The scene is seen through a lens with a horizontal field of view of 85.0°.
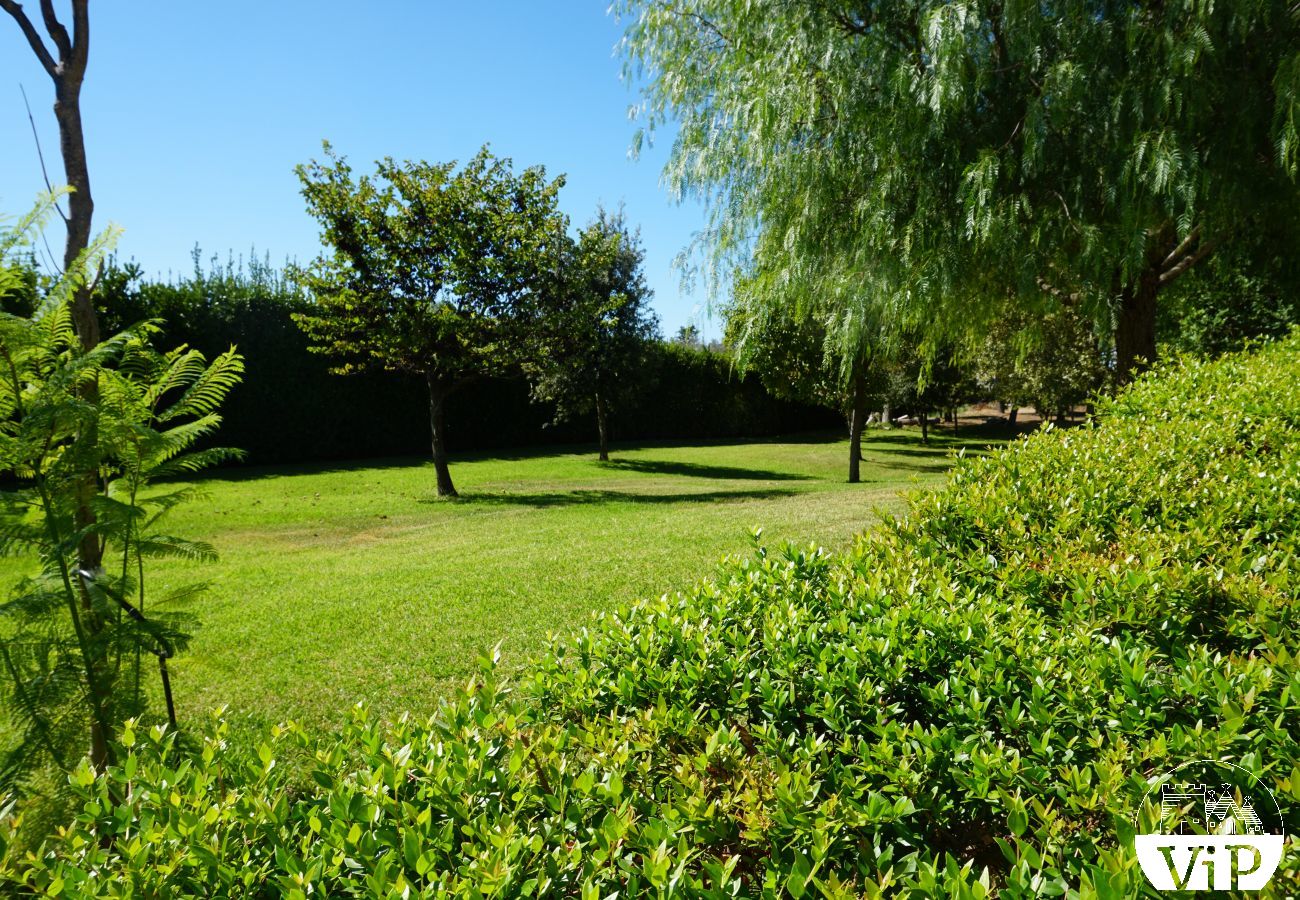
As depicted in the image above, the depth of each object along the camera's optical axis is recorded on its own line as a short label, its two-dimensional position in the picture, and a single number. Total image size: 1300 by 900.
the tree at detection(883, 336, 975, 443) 24.70
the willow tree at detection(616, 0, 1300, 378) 5.67
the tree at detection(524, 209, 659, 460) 15.66
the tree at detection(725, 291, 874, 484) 17.38
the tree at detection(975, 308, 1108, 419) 18.16
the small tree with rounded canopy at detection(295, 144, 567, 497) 13.98
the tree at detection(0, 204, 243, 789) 2.36
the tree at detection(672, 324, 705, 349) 32.47
